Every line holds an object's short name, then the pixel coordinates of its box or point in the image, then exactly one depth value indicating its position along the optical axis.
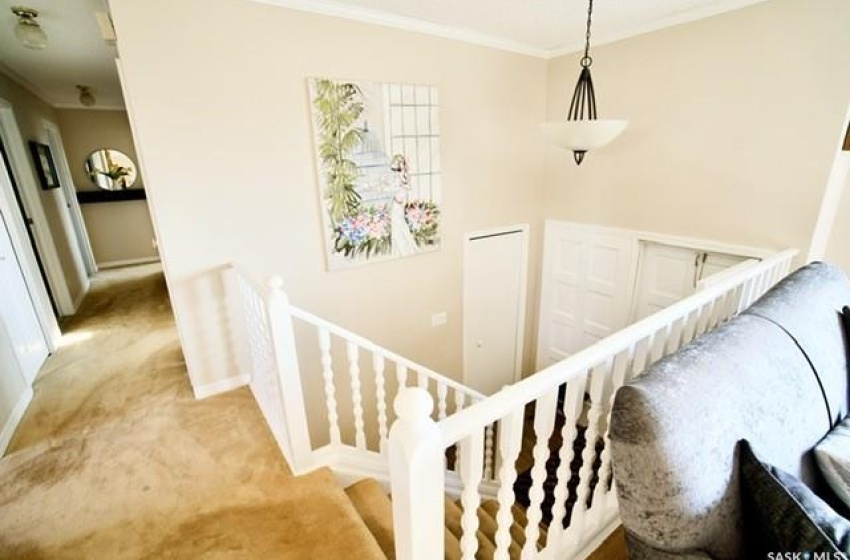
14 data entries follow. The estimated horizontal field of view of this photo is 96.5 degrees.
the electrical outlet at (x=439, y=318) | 3.41
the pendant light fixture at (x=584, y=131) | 1.99
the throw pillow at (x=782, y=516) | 0.81
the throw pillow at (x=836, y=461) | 1.13
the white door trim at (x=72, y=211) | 4.86
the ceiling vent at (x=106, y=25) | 1.87
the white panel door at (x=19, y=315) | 2.49
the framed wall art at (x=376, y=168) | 2.53
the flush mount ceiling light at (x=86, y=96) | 4.43
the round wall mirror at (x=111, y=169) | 5.84
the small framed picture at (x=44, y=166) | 3.96
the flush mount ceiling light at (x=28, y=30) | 2.29
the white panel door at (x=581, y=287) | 3.37
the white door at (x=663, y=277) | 3.04
